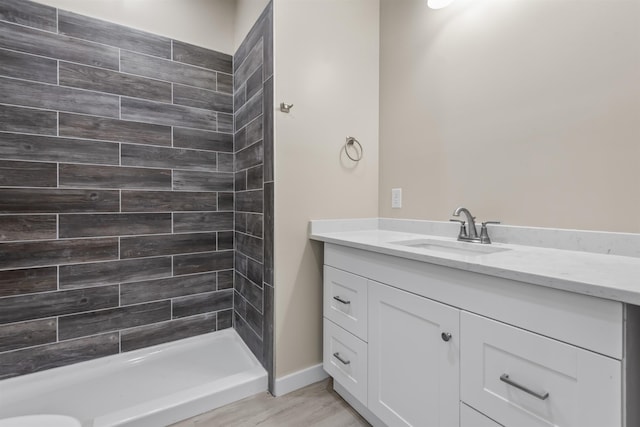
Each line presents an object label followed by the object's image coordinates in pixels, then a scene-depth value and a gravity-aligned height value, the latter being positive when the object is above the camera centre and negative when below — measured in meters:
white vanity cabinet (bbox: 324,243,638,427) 0.68 -0.42
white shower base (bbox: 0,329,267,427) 1.44 -0.99
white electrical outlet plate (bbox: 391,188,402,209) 1.88 +0.07
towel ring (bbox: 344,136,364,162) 1.88 +0.40
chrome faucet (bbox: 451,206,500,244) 1.38 -0.10
